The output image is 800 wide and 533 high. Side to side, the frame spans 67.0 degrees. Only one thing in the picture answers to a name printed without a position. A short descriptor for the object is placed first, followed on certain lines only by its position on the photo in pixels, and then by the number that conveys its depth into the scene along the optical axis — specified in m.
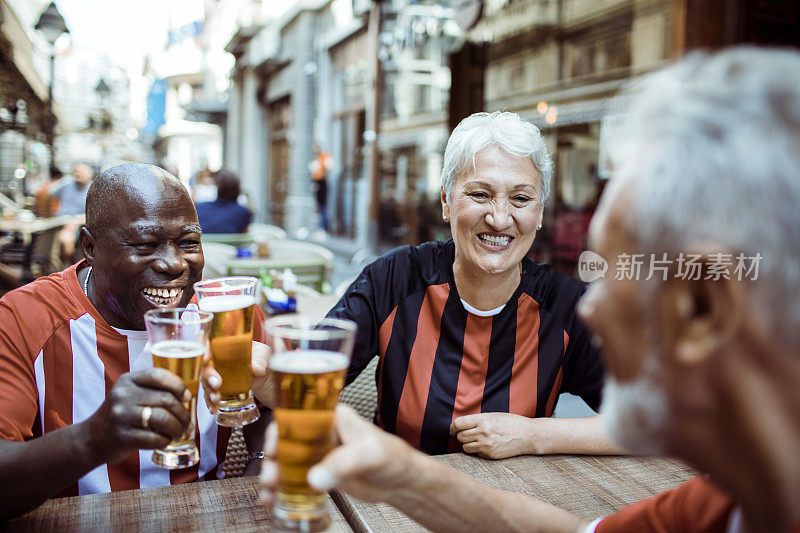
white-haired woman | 1.93
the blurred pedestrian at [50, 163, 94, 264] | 8.00
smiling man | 1.44
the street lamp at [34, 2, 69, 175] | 7.96
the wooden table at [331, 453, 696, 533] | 1.28
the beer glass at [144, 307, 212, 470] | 1.11
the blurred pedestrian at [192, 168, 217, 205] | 11.65
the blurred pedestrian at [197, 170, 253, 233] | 6.10
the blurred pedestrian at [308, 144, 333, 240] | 12.80
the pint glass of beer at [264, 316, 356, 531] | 0.82
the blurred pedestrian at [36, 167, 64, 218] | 9.98
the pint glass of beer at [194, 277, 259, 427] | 1.24
